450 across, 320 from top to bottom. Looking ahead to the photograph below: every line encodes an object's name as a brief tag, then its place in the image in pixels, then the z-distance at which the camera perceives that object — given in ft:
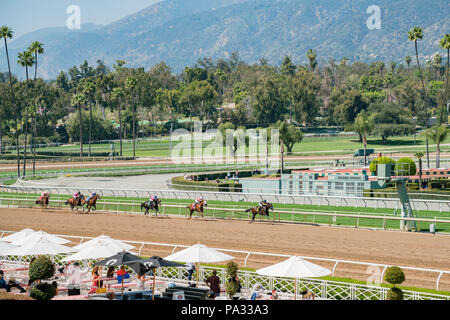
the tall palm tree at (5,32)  191.31
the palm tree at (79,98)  261.24
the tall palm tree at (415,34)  213.25
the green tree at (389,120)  320.29
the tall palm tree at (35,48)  212.43
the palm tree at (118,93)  299.89
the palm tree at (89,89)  303.27
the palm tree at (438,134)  170.81
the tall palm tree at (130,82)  288.71
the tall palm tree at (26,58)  207.92
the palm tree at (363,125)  204.03
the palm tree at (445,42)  205.36
